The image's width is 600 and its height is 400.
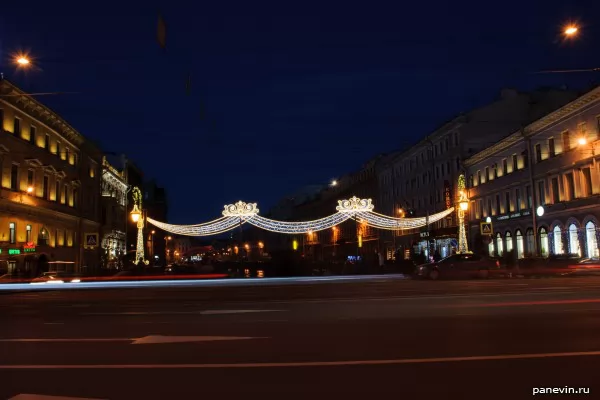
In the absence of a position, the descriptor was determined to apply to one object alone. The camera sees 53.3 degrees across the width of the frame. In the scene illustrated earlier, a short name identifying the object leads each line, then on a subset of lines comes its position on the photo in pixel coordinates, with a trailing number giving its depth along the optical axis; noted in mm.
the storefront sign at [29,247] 41781
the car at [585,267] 31875
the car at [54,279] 36797
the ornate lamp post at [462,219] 41781
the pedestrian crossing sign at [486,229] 38094
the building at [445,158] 60719
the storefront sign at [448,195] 63969
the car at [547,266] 33844
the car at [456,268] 31797
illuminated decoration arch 44625
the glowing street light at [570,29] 18344
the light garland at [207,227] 44281
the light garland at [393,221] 50812
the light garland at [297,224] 45469
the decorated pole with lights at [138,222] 41125
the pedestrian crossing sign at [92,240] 35188
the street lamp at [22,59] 19592
